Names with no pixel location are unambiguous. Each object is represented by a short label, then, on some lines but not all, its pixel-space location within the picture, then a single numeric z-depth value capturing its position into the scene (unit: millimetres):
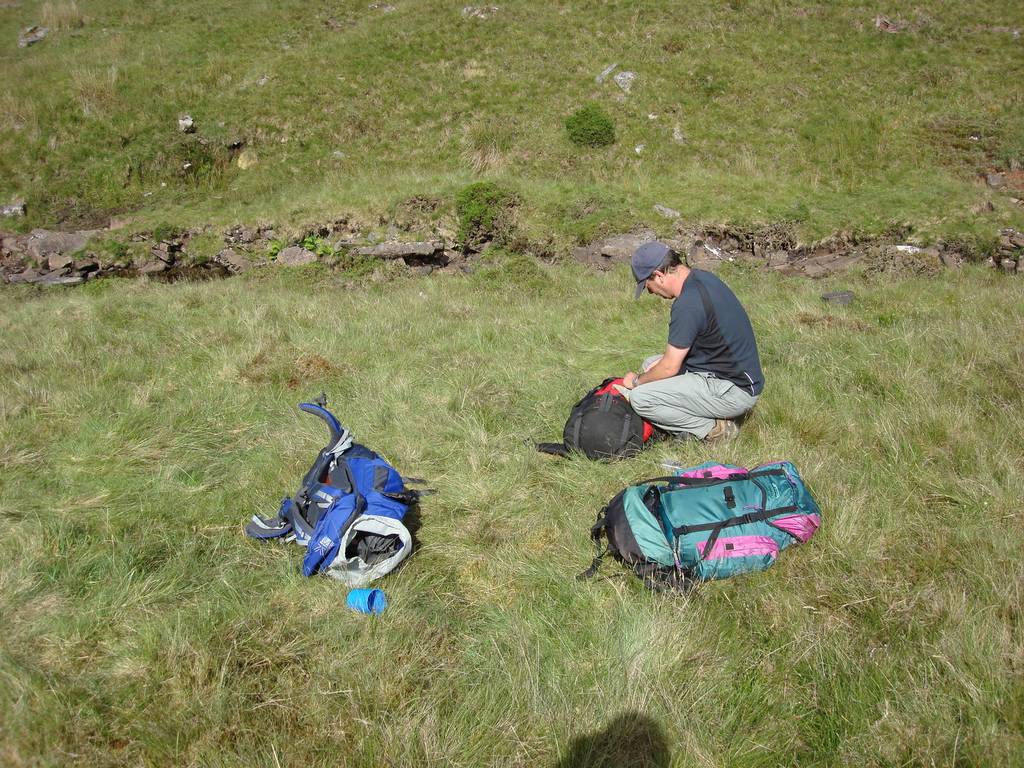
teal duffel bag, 3020
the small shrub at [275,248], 12383
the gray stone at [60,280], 11688
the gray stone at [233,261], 12234
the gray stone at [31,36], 19641
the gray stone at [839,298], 8203
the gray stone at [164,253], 12477
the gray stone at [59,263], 12078
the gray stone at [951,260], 10586
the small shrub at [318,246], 12078
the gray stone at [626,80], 15906
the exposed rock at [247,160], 15258
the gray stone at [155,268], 12251
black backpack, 4262
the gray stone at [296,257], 12023
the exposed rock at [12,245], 12773
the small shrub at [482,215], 12258
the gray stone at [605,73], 16234
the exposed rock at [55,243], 12458
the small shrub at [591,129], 14453
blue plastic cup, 2840
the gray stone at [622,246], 11430
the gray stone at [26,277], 11906
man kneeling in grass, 4180
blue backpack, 3076
